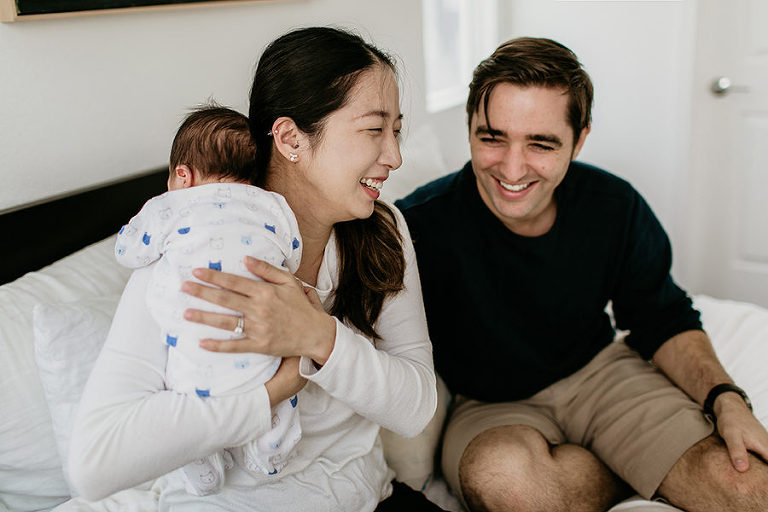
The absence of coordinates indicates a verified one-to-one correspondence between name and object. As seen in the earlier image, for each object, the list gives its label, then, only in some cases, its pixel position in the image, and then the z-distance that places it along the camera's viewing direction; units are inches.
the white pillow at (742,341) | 68.6
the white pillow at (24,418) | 46.0
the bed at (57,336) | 46.2
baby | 39.6
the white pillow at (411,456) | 61.1
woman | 38.6
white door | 119.0
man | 59.5
